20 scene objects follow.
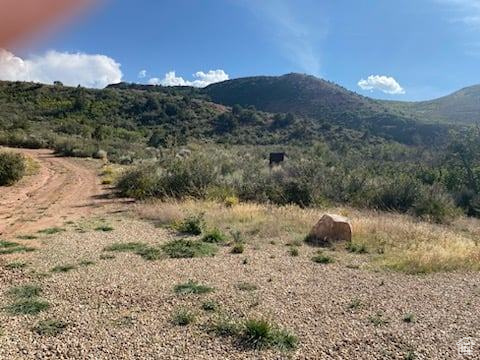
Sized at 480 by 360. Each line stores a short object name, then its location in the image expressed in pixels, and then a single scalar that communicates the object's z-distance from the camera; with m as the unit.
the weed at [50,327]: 5.45
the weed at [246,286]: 7.35
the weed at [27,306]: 6.04
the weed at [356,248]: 10.53
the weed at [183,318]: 5.90
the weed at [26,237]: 10.38
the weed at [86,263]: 8.41
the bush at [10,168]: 19.69
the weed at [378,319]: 6.09
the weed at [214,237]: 10.93
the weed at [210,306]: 6.39
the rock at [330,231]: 11.20
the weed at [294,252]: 9.94
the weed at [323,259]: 9.46
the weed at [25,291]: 6.66
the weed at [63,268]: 7.92
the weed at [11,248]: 9.08
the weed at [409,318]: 6.22
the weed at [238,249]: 9.94
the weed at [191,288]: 7.11
